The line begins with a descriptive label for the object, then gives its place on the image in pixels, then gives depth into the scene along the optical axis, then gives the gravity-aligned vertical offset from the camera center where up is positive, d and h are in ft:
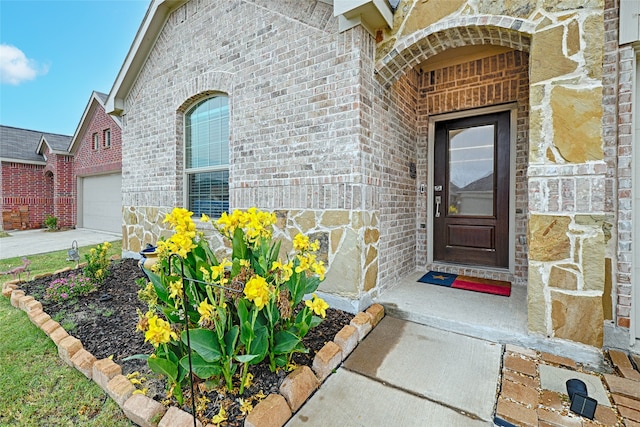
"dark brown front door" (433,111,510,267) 13.29 +0.79
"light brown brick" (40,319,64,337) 9.32 -3.85
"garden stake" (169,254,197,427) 5.08 -2.86
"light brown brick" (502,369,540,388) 6.57 -3.95
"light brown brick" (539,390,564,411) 5.93 -3.99
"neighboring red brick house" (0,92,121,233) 38.68 +4.65
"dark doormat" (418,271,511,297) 11.70 -3.27
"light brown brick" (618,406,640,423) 5.61 -4.02
